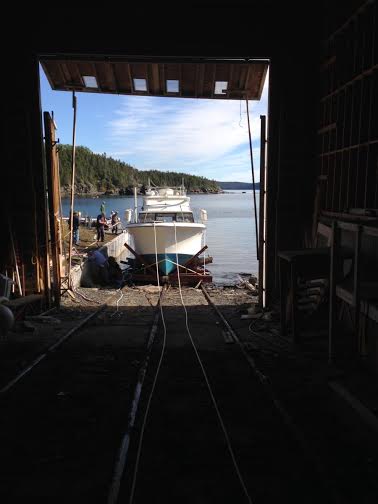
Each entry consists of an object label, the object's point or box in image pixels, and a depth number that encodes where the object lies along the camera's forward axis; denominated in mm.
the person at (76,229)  26520
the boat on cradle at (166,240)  19125
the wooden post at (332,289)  6027
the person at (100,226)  29344
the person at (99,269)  18422
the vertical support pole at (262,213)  9906
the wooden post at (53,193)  10070
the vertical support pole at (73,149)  11155
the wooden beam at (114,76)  10741
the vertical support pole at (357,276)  5316
